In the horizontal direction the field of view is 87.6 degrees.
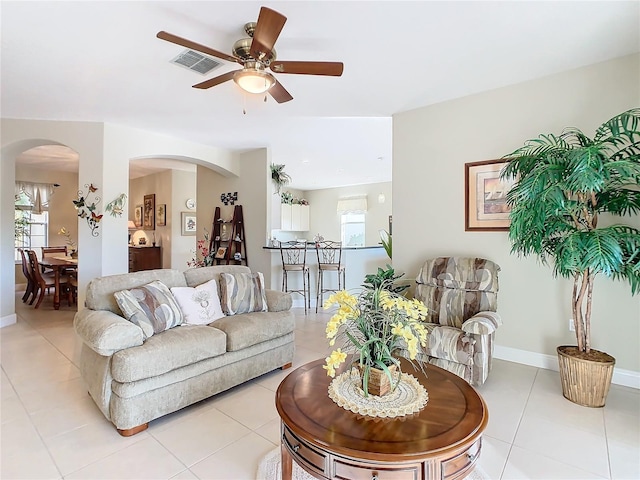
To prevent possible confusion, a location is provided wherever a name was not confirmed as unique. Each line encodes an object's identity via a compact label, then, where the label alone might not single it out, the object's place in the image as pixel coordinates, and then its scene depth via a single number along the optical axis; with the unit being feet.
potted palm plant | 7.15
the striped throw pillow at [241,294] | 9.80
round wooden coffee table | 3.70
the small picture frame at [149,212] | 27.17
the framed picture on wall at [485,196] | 10.84
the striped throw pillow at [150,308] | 7.69
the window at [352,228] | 31.73
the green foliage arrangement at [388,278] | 11.10
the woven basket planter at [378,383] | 4.84
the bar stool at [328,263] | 17.54
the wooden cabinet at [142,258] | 25.48
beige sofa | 6.69
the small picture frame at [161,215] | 26.13
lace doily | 4.47
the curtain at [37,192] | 23.81
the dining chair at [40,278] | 17.40
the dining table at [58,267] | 17.11
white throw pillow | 8.91
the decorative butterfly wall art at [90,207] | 14.24
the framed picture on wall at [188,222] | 26.40
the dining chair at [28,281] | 18.70
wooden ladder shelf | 19.53
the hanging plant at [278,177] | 19.83
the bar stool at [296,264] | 17.53
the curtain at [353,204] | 30.96
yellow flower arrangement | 4.75
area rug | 5.52
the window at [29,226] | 23.89
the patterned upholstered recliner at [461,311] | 8.30
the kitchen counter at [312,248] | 17.90
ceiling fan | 6.65
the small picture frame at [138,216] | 28.78
